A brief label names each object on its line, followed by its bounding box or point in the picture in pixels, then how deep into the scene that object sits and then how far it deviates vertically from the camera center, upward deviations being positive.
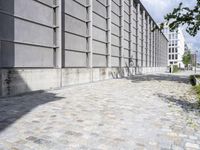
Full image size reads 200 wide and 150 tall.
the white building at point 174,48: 72.58 +11.65
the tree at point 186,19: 14.59 +5.12
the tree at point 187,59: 63.87 +5.90
